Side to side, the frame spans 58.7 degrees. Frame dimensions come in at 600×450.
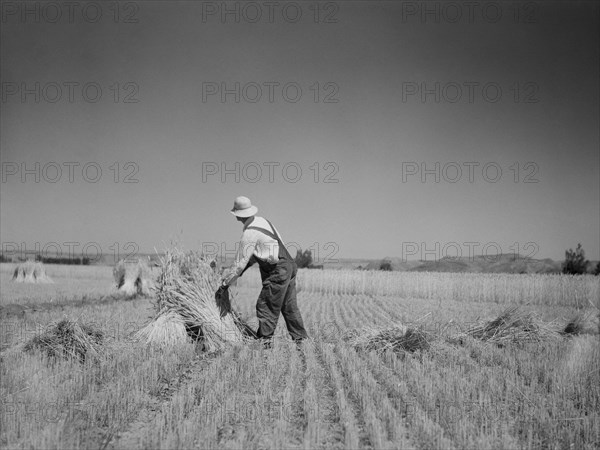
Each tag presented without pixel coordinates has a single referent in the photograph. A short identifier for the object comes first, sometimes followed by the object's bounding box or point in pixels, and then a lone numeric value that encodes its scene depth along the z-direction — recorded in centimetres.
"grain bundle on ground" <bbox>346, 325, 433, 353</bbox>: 756
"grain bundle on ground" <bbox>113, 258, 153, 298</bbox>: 2088
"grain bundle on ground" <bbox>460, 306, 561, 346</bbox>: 866
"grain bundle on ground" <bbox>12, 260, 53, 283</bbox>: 2742
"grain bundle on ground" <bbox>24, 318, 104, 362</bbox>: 672
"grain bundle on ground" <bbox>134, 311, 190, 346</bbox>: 765
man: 782
